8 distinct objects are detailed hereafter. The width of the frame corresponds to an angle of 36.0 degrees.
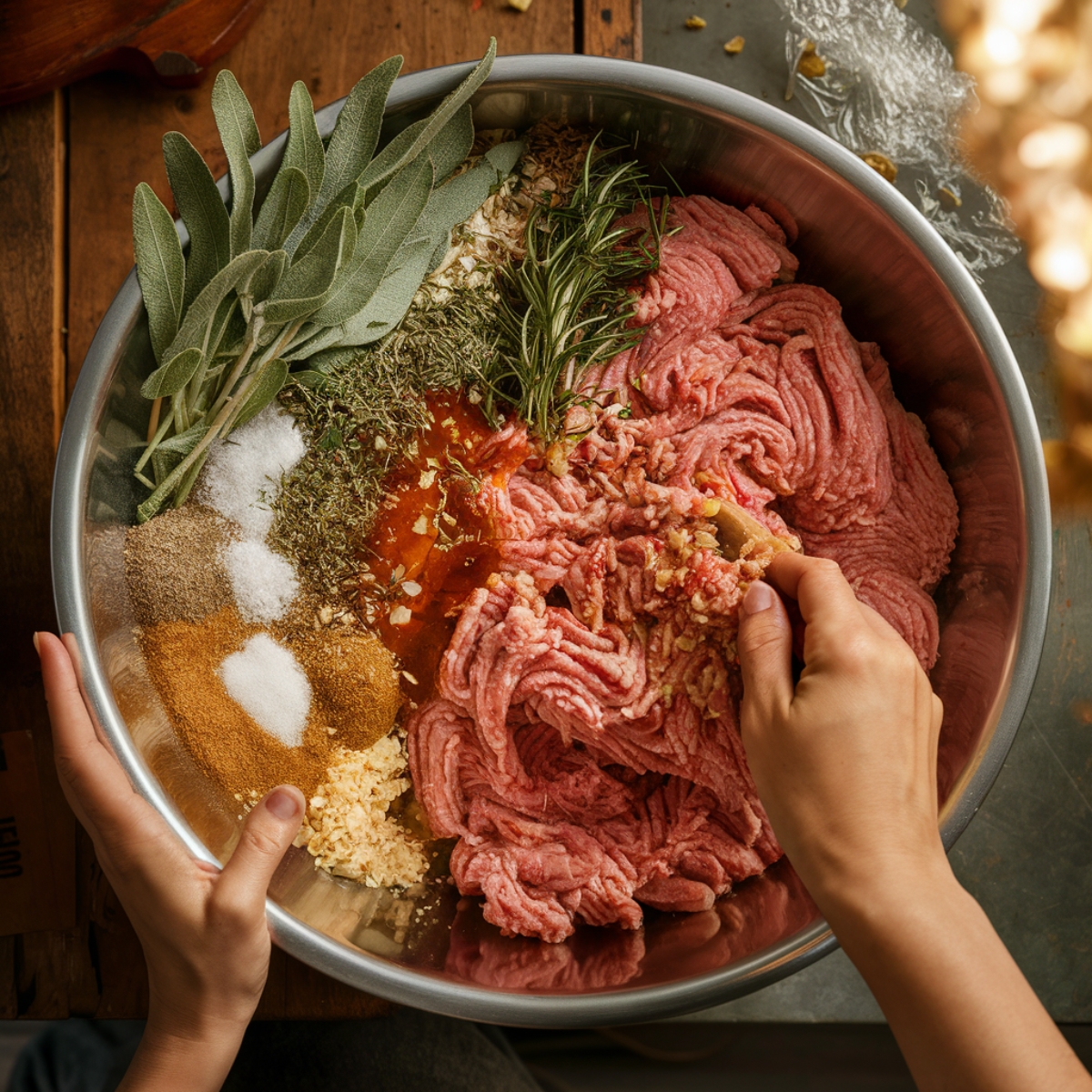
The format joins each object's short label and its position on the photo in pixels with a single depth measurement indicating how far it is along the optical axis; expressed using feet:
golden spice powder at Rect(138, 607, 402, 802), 2.30
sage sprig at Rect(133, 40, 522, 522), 2.15
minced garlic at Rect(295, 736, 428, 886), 2.31
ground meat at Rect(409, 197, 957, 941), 2.27
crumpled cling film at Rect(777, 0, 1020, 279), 2.60
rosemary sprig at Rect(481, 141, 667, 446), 2.33
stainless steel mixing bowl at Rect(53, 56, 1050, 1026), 2.18
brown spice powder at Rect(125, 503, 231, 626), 2.29
